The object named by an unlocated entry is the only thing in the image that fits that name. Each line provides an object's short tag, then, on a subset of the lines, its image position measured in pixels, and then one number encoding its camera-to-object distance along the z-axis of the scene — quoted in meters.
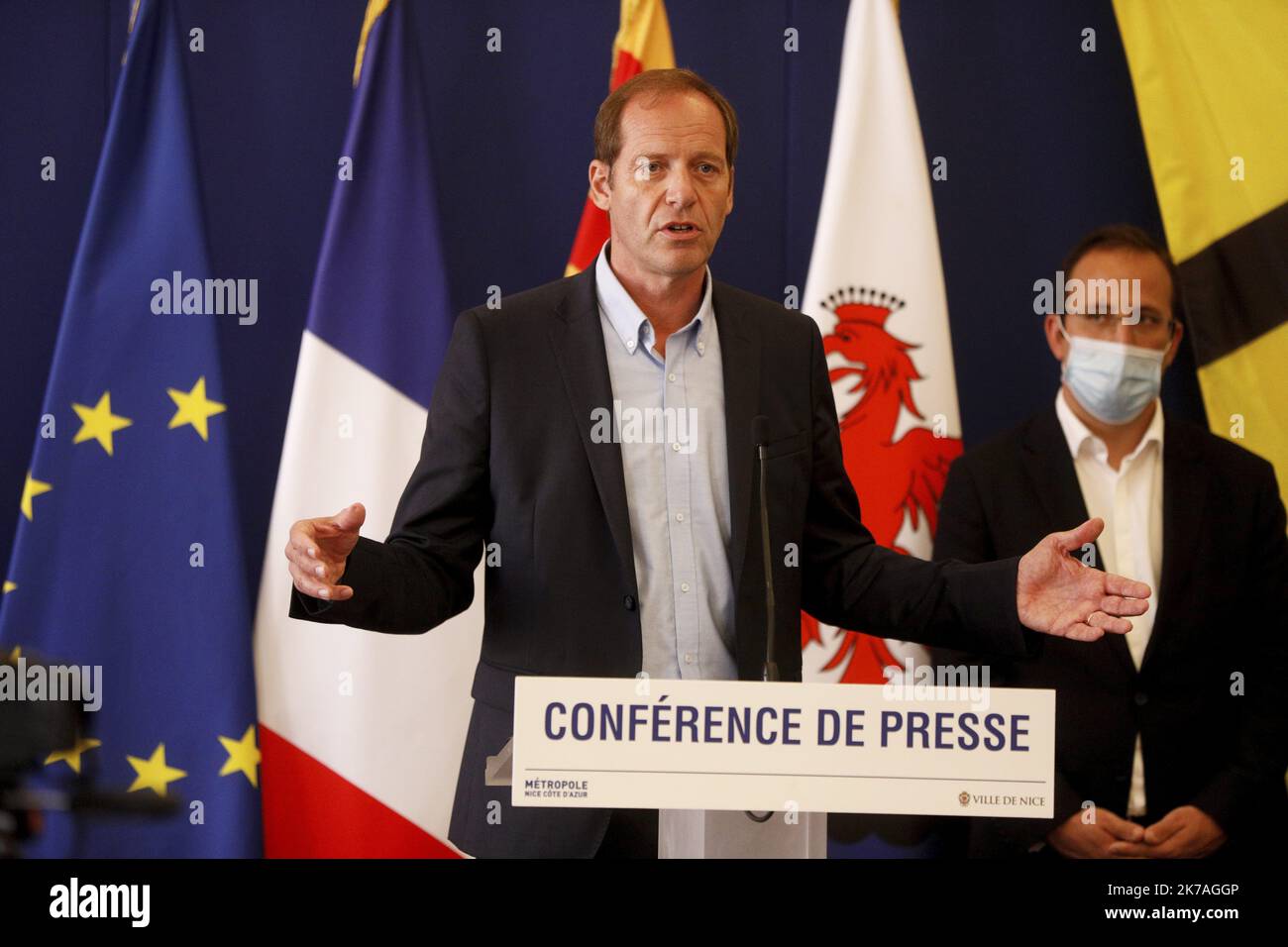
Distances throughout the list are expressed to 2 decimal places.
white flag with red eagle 3.27
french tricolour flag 3.11
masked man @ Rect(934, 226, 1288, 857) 2.79
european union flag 3.07
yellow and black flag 3.33
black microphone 1.75
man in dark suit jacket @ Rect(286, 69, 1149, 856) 1.87
